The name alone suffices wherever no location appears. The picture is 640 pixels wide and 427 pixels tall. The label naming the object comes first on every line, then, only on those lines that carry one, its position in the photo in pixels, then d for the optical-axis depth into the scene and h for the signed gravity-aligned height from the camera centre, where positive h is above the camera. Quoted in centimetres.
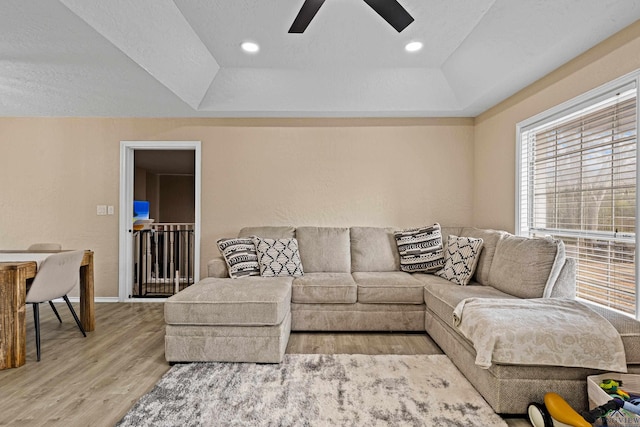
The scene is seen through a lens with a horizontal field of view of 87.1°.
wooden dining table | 243 -71
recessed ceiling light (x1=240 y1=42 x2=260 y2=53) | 303 +153
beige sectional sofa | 185 -70
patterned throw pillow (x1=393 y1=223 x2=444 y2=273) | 357 -37
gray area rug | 182 -110
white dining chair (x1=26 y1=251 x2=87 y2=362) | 263 -54
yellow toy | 158 -97
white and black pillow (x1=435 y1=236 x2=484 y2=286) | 314 -43
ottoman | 249 -86
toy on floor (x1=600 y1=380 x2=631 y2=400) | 164 -86
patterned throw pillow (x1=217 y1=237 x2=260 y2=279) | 332 -42
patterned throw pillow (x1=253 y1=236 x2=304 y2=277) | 337 -44
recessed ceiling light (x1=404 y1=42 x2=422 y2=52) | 308 +156
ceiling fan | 184 +117
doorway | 419 -23
